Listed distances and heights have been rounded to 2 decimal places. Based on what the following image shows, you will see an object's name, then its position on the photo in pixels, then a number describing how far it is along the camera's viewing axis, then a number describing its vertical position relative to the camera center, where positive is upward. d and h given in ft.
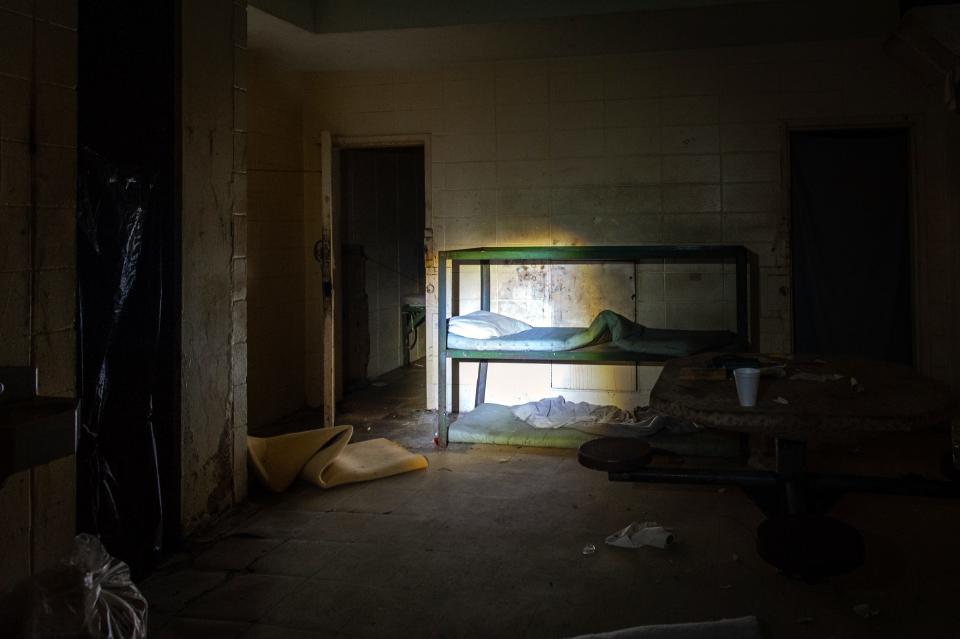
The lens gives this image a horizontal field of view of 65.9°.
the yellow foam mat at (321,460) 12.69 -2.27
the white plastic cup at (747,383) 8.31 -0.58
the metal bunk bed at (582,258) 14.67 +0.97
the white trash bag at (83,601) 4.33 -1.62
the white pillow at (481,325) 15.62 +0.17
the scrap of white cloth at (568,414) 16.05 -1.84
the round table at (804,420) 8.00 -0.97
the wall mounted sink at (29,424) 5.13 -0.64
